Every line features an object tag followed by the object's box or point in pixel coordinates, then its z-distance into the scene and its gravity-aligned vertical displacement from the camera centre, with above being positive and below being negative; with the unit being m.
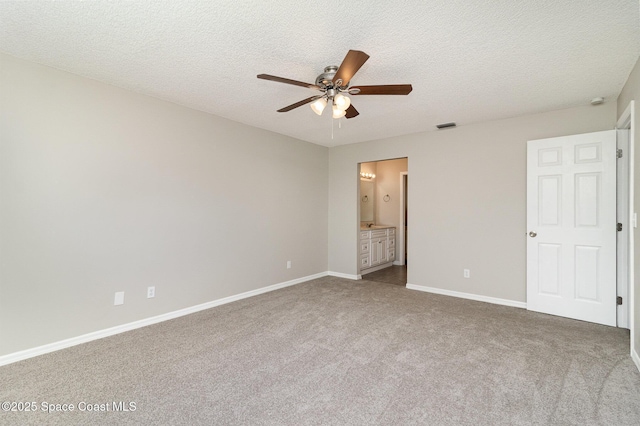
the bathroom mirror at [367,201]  6.54 +0.29
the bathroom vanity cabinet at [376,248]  5.54 -0.73
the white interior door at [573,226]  3.06 -0.14
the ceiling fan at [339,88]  1.98 +0.98
